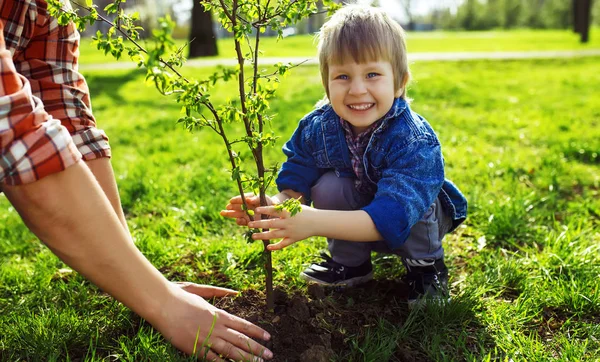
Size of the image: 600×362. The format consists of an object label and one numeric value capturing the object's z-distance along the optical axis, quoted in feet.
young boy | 6.33
